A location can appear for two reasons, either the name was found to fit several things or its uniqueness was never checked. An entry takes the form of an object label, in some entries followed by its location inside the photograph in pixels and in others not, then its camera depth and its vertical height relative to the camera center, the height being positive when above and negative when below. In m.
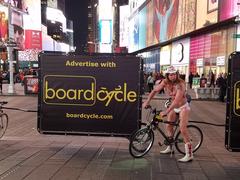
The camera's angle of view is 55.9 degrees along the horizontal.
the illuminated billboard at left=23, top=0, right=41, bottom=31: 51.93 +13.51
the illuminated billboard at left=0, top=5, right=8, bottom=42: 40.39 +9.24
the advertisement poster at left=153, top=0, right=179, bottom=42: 26.24 +7.38
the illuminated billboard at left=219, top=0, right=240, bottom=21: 15.09 +4.72
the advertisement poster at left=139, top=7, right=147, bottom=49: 39.36 +8.56
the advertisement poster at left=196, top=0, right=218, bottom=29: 17.63 +5.22
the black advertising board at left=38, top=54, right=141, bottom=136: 4.27 -0.34
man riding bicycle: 3.93 -0.45
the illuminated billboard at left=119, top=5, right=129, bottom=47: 58.33 +13.56
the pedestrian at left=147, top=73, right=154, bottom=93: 15.31 -0.44
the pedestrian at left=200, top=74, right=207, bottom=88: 14.25 -0.38
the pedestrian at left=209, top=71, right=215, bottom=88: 15.59 -0.20
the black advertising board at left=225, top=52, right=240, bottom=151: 3.66 -0.47
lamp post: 13.62 +1.01
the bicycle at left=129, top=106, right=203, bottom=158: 4.01 -1.13
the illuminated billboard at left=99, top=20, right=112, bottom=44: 70.77 +13.37
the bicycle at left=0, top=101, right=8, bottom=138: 4.87 -1.05
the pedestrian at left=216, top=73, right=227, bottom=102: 12.12 -0.73
